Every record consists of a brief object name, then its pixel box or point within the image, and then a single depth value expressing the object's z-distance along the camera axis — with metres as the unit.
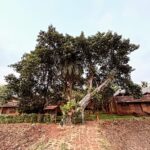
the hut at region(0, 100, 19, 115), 23.92
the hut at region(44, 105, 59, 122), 21.90
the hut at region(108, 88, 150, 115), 21.02
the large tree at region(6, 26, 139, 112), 15.41
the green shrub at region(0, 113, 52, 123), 13.57
